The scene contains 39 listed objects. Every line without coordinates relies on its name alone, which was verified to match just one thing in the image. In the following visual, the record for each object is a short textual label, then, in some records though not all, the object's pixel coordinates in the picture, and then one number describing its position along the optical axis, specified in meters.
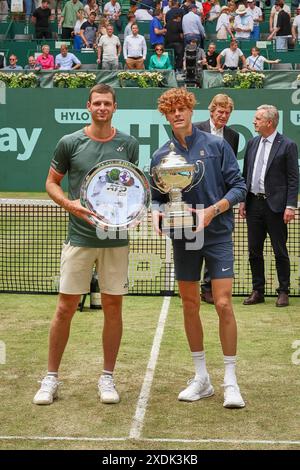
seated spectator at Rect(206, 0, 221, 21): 24.39
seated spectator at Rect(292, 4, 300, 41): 23.38
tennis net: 10.44
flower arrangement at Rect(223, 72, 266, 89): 20.70
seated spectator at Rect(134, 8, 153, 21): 24.71
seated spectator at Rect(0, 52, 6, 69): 22.44
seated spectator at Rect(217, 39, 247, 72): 21.88
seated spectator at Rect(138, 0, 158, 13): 24.92
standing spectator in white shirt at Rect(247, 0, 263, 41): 23.95
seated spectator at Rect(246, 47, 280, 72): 22.03
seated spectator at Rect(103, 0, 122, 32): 24.17
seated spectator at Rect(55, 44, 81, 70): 22.16
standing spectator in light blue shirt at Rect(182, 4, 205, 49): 22.27
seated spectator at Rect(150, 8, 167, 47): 22.98
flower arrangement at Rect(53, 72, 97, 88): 20.83
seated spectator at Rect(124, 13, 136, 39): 22.73
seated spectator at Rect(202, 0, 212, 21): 24.47
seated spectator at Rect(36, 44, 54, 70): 21.97
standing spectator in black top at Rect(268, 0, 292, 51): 23.34
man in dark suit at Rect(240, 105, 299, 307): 9.27
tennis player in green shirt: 6.12
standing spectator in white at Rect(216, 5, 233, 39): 23.58
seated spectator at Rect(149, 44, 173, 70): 22.09
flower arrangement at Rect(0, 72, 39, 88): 20.88
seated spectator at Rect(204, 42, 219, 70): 22.05
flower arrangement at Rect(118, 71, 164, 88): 20.75
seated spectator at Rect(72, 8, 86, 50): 23.44
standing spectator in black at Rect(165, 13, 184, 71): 22.62
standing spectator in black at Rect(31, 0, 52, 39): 23.98
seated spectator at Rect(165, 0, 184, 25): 22.44
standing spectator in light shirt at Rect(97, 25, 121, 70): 22.11
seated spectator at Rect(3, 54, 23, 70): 21.83
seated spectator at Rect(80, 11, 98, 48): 23.30
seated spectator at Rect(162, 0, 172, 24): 23.42
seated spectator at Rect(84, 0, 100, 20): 24.28
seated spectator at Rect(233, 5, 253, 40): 23.56
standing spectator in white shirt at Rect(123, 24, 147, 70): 22.05
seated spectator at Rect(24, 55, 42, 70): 21.86
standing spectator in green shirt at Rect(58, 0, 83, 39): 24.02
